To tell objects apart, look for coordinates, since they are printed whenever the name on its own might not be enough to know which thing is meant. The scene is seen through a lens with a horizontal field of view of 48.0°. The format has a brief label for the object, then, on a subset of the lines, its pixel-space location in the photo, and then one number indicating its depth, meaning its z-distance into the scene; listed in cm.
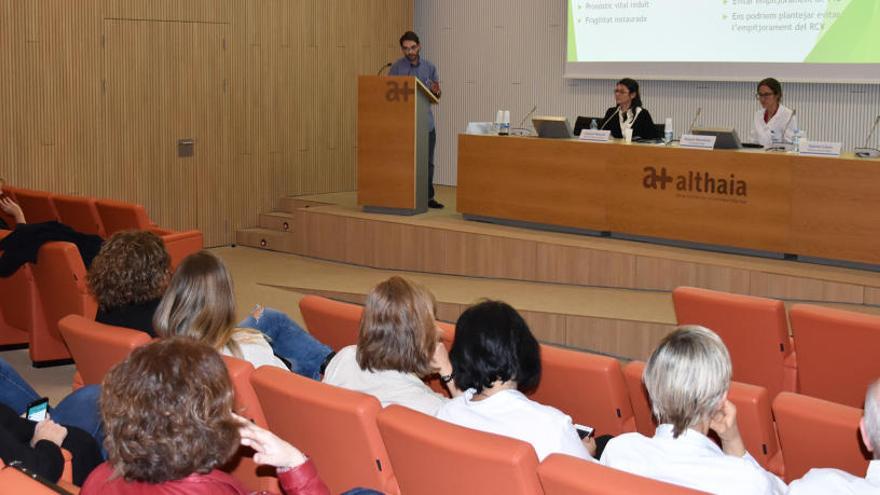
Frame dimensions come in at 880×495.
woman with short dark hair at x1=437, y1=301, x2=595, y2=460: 260
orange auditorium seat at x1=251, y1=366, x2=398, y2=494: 264
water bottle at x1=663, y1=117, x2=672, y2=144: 730
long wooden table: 645
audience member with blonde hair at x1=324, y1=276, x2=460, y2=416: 313
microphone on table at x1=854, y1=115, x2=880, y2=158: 649
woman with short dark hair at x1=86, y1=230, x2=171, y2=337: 398
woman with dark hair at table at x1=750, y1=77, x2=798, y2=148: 752
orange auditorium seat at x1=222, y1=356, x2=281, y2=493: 298
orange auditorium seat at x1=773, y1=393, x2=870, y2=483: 264
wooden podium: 836
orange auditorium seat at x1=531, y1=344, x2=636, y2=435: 321
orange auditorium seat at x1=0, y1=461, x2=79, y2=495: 188
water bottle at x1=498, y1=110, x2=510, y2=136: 824
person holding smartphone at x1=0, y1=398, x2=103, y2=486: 239
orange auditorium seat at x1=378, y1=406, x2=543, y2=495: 218
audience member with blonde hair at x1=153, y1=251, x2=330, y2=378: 334
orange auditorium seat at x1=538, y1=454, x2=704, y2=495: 196
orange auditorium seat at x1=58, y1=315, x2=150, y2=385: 333
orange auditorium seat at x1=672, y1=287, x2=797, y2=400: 405
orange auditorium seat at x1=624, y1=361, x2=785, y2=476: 291
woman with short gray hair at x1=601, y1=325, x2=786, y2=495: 228
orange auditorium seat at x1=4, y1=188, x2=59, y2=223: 713
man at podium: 899
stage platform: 620
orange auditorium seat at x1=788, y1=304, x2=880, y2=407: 371
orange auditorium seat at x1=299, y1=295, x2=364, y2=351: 403
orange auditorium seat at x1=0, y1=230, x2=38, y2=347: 576
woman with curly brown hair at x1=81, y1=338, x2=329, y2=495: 186
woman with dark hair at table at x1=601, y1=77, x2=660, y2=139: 793
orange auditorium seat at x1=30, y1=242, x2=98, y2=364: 545
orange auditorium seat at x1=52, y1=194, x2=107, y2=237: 683
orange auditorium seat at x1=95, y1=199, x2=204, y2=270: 596
